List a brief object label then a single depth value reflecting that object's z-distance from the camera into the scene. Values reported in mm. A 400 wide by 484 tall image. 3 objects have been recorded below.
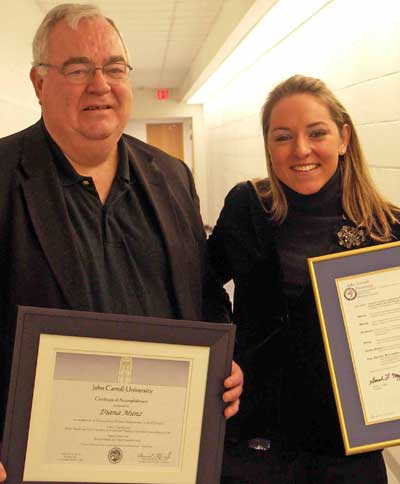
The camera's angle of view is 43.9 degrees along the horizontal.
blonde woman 1458
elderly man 1286
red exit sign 11702
